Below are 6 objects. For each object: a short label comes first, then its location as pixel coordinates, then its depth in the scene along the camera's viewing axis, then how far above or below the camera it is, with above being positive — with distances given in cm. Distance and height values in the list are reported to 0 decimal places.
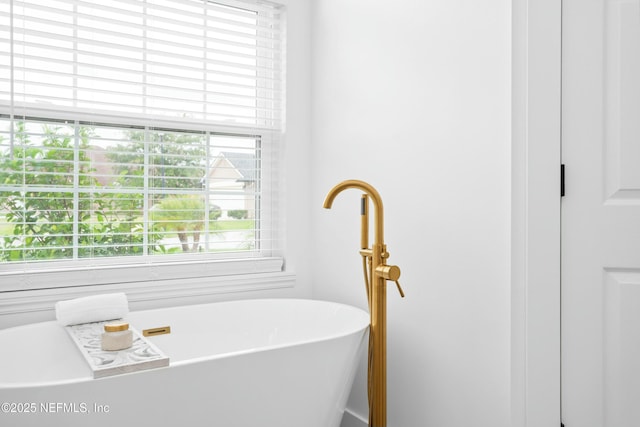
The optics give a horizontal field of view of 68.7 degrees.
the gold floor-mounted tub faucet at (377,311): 172 -37
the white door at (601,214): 135 +0
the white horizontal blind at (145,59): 196 +72
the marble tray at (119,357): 132 -44
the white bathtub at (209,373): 125 -54
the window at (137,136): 198 +36
